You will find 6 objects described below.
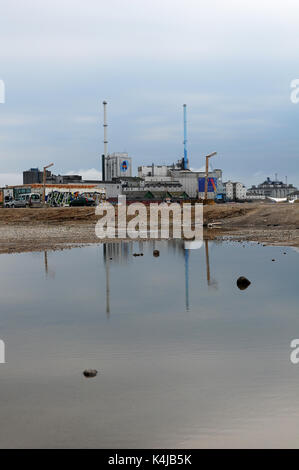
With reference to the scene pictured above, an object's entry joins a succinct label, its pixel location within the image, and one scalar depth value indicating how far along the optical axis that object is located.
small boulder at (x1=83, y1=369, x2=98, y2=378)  8.85
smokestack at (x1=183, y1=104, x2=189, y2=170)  166.85
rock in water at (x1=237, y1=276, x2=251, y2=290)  18.00
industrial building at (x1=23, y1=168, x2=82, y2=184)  165.62
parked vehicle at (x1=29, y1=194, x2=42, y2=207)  86.71
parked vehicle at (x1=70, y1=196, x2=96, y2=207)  88.75
